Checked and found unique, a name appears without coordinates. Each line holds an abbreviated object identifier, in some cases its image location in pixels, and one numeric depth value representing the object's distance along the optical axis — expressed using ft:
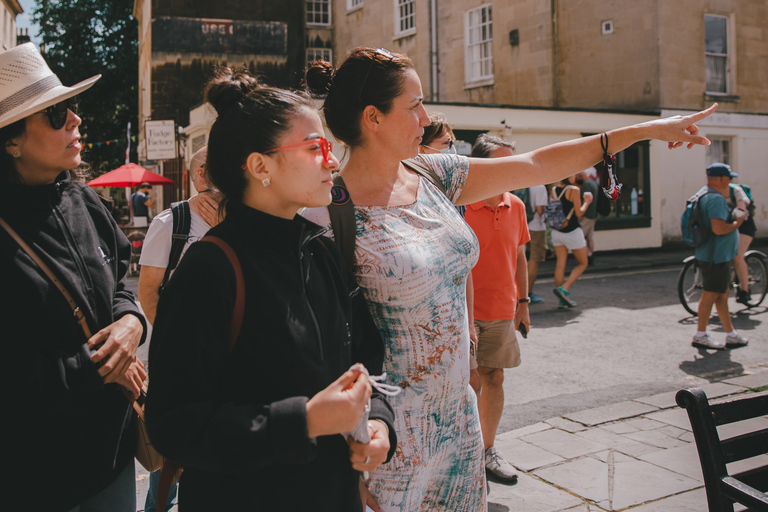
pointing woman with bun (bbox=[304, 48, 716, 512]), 6.38
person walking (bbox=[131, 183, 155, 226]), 53.93
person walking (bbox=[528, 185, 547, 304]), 33.14
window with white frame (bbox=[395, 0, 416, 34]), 70.18
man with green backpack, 25.73
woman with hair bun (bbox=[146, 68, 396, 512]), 4.29
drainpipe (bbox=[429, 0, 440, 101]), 66.64
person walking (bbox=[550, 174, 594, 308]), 30.35
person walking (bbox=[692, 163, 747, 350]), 21.15
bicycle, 27.22
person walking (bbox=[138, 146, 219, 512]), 9.60
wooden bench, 6.10
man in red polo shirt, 12.54
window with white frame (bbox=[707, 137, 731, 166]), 58.34
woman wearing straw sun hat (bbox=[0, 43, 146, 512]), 5.43
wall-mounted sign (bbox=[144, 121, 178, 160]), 50.21
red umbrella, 52.60
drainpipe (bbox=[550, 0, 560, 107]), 57.88
